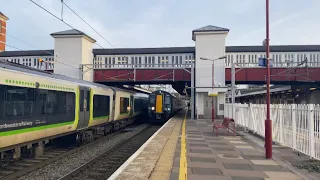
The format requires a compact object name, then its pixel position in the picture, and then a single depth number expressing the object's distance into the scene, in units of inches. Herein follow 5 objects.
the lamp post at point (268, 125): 347.3
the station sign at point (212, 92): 994.1
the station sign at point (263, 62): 365.7
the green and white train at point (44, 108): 297.1
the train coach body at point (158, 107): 1071.0
